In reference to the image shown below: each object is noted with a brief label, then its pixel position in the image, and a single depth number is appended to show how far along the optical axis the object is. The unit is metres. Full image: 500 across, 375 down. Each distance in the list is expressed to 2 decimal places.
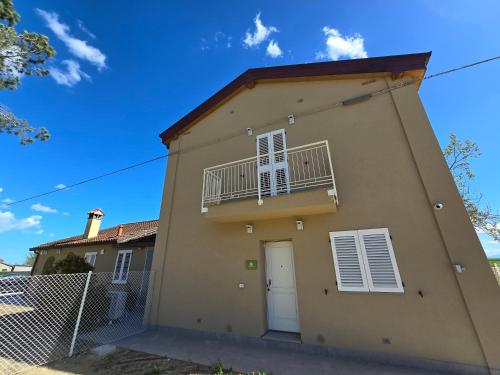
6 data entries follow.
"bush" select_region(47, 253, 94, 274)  7.88
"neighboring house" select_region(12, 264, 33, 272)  42.06
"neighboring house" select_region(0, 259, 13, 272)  40.77
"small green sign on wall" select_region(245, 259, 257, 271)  6.10
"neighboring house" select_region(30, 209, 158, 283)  11.36
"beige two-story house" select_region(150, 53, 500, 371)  4.23
